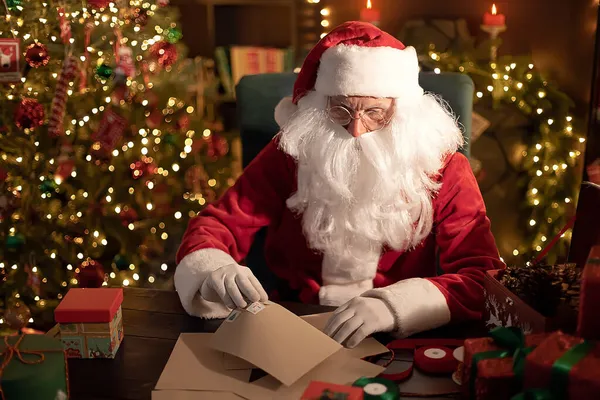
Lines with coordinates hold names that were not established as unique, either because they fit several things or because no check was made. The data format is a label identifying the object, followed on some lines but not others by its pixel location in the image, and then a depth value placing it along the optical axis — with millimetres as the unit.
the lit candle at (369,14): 3178
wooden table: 1032
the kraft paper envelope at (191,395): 989
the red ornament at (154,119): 2848
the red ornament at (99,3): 2576
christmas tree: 2641
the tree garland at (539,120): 3160
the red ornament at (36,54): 2516
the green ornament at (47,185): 2717
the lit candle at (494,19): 3207
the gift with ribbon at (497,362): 861
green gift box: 905
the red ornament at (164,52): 2807
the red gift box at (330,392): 882
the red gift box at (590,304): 839
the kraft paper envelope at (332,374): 1012
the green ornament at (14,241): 2723
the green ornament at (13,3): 2525
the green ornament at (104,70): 2633
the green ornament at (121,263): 2930
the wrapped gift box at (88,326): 1092
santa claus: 1531
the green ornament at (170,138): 2889
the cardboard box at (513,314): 956
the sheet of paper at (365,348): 1122
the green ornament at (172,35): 2869
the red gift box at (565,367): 765
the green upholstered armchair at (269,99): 1797
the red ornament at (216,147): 3068
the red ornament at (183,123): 2926
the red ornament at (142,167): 2855
